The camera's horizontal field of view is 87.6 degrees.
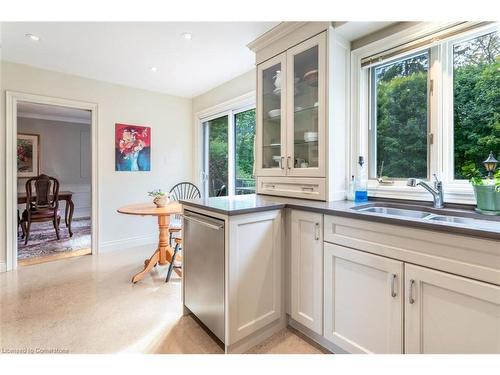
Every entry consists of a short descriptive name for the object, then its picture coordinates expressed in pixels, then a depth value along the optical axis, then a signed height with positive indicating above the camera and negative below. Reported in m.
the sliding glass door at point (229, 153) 3.40 +0.48
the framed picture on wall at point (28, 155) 5.10 +0.61
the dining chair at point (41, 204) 3.96 -0.30
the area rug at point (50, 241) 3.63 -0.88
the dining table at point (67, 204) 4.54 -0.34
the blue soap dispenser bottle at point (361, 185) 1.93 +0.01
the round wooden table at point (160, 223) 2.52 -0.41
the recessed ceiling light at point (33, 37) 2.37 +1.37
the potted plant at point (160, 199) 2.81 -0.15
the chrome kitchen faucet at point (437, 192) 1.60 -0.04
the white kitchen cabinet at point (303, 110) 1.90 +0.61
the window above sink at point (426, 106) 1.58 +0.55
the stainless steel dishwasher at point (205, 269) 1.57 -0.55
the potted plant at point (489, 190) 1.35 -0.02
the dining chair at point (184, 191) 3.98 -0.09
